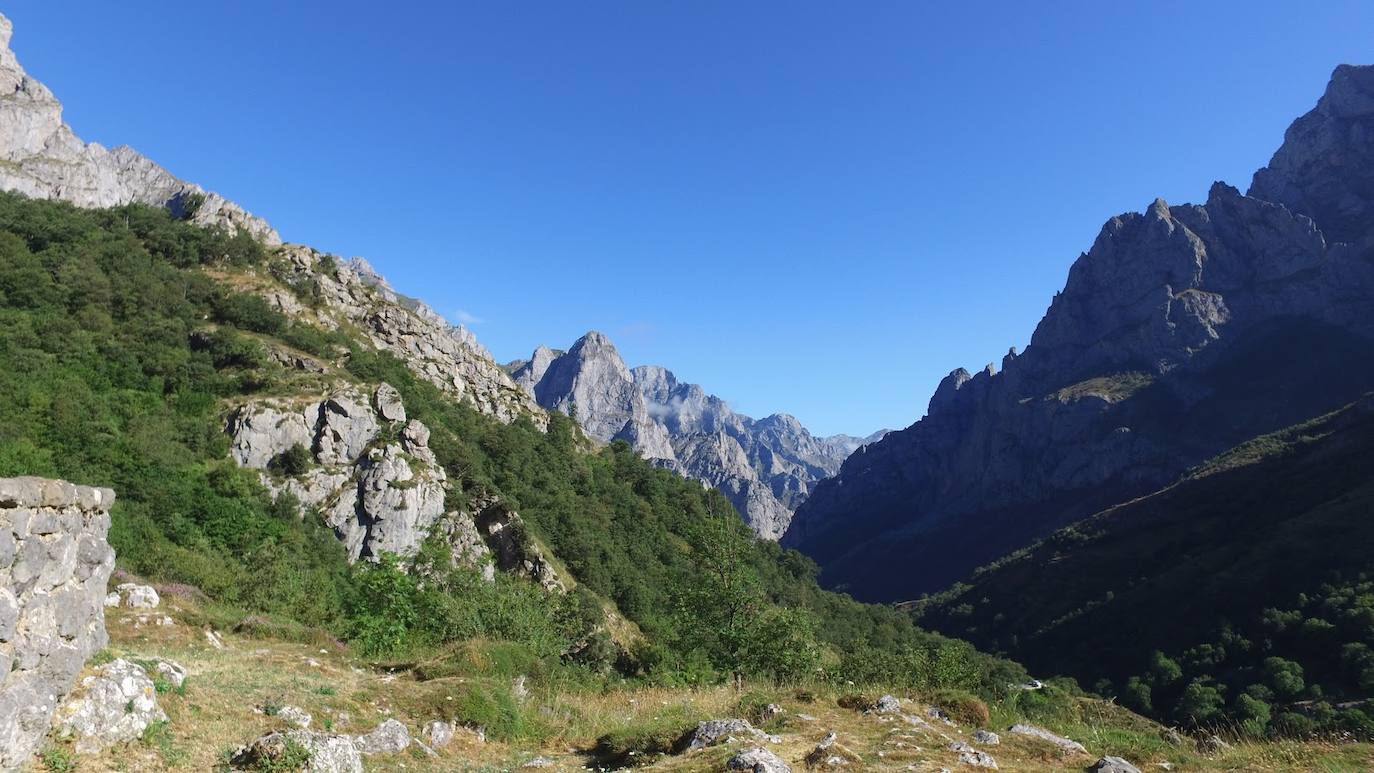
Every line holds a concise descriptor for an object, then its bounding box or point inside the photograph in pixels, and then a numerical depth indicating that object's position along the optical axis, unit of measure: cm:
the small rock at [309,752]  921
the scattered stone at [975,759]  1019
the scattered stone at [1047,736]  1159
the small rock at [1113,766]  952
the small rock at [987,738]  1184
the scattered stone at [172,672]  1152
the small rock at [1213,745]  1104
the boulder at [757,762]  892
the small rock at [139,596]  2227
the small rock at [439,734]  1263
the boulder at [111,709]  874
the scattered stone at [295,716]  1153
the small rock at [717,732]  1127
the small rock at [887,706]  1410
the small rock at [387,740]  1157
